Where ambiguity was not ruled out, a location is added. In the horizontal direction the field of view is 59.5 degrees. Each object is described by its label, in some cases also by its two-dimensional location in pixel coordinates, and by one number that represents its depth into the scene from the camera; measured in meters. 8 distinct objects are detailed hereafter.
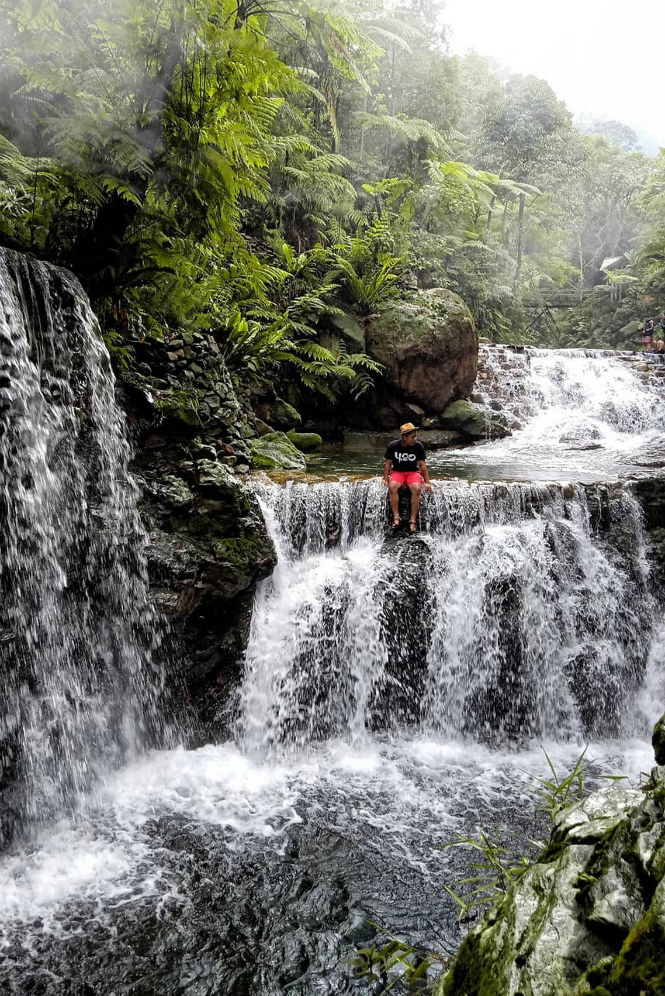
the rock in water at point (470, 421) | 12.37
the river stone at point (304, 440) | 10.47
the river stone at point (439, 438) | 12.00
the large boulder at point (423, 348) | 12.01
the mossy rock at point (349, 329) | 11.98
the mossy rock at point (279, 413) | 10.98
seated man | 7.02
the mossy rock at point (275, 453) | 8.41
